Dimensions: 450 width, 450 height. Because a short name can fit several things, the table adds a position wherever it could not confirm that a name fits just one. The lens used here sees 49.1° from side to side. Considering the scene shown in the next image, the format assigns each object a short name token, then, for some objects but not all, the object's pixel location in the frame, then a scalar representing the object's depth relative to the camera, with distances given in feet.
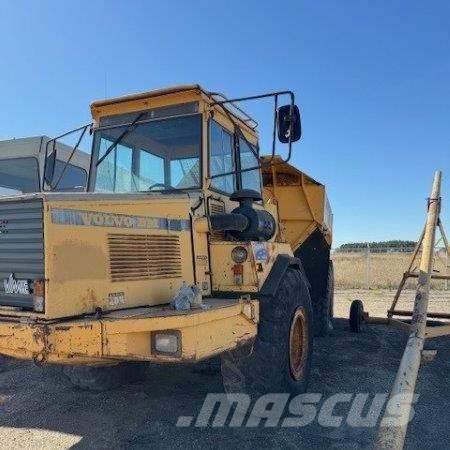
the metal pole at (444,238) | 22.12
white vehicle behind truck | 21.65
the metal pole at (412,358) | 9.71
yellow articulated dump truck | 9.90
